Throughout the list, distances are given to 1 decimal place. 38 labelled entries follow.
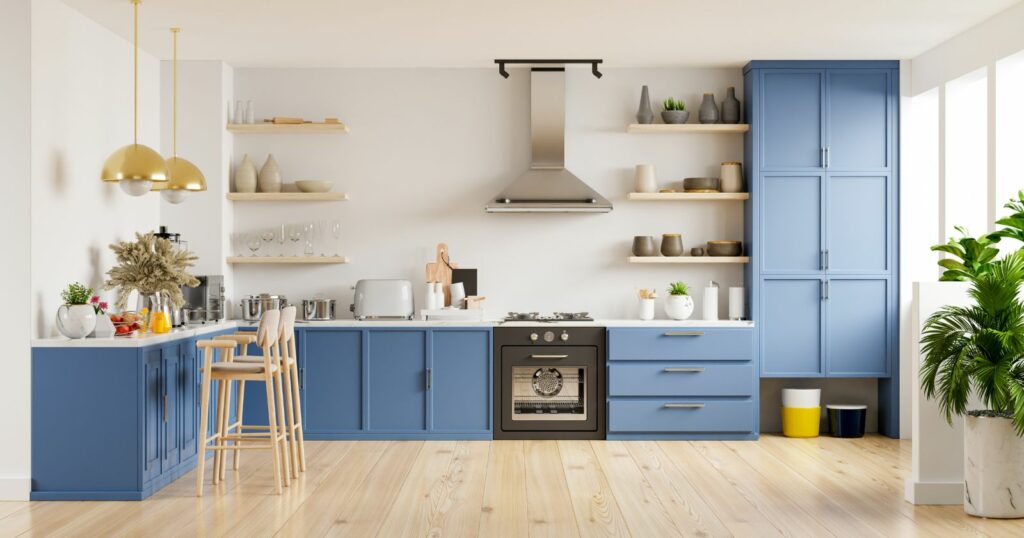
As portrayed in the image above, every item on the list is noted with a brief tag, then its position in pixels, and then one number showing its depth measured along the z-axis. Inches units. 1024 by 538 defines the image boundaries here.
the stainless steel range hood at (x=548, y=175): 259.9
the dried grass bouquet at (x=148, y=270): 206.8
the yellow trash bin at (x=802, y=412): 258.8
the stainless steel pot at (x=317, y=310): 258.7
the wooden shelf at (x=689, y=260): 260.8
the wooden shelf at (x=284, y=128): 261.0
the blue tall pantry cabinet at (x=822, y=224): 258.7
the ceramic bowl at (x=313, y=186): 263.0
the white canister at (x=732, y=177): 262.5
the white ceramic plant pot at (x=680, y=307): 259.4
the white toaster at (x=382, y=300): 259.0
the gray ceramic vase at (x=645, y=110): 264.5
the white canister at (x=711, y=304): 263.6
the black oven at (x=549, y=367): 252.2
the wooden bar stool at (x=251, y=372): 189.6
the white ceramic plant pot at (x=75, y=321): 186.5
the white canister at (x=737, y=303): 261.6
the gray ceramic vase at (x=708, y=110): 262.4
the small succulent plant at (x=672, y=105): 264.7
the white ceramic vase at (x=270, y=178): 265.3
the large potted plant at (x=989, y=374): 166.2
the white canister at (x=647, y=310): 261.9
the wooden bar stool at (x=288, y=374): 205.0
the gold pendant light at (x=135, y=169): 195.6
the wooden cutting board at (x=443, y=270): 268.1
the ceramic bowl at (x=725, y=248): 262.7
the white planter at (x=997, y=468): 168.7
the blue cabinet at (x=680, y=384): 250.8
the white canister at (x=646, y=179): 264.8
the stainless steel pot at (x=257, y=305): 257.3
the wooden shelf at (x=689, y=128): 260.5
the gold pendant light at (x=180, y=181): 215.0
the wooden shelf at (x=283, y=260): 262.5
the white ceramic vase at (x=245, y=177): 264.5
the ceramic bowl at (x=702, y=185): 262.1
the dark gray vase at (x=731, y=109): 262.7
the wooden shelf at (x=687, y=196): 260.5
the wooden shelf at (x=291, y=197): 261.1
